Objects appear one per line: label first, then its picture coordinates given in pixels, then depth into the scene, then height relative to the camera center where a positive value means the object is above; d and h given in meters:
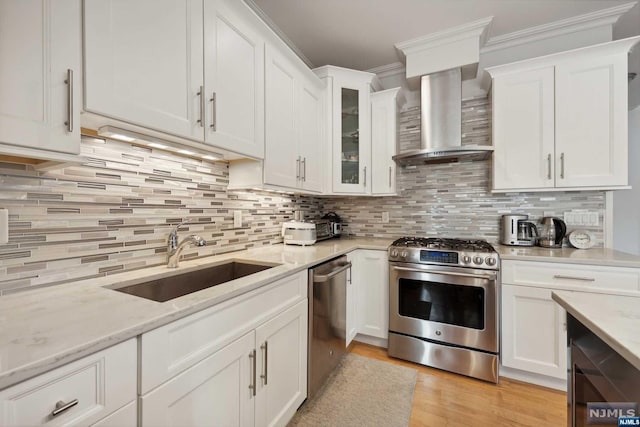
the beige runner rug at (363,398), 1.52 -1.20
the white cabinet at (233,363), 0.78 -0.56
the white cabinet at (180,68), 0.89 +0.60
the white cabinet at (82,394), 0.53 -0.41
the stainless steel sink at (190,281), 1.21 -0.36
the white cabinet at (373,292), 2.24 -0.69
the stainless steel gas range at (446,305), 1.85 -0.70
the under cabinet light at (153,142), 1.00 +0.31
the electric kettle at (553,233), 2.06 -0.16
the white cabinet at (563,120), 1.83 +0.69
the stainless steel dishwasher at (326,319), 1.59 -0.72
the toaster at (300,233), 2.20 -0.17
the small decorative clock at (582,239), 2.02 -0.21
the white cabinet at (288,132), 1.68 +0.60
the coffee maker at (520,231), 2.15 -0.15
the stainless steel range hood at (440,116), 2.28 +0.85
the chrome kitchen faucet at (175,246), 1.36 -0.17
